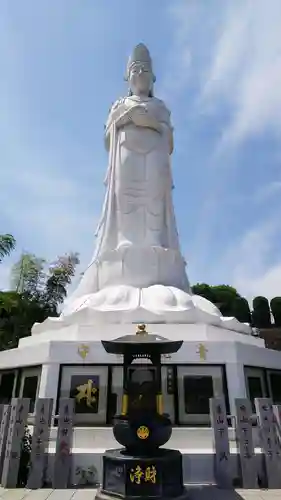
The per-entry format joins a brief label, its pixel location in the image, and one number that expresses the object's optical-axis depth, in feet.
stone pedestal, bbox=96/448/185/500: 15.06
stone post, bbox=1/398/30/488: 18.52
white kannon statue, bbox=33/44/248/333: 31.17
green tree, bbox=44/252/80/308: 65.21
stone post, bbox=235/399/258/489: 18.71
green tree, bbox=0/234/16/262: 43.39
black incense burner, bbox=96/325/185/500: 15.21
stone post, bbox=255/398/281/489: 18.87
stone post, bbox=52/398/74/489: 18.53
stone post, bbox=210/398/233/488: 18.70
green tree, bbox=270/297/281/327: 103.86
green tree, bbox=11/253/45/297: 65.73
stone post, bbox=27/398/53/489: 18.37
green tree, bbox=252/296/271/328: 103.24
